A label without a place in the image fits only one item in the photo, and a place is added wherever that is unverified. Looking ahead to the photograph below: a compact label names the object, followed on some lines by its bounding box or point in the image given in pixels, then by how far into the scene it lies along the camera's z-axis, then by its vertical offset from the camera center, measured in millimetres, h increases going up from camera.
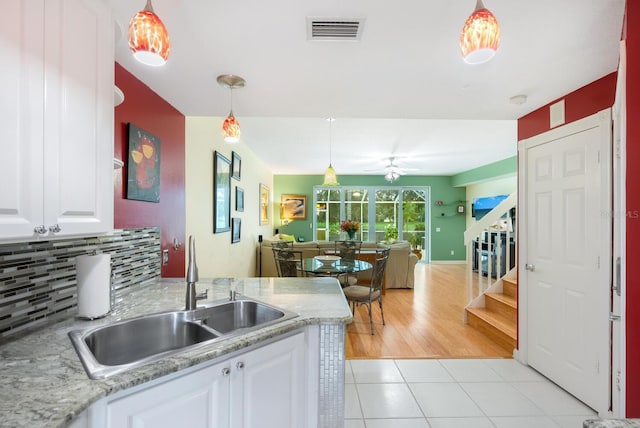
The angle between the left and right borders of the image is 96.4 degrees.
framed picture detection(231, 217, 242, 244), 4359 -235
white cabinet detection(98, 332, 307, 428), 939 -692
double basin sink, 1252 -572
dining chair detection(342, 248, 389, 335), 3371 -910
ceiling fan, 6418 +1071
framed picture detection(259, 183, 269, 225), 6613 +261
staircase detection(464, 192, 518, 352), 3062 -1028
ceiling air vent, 1432 +969
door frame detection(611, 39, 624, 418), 1330 -78
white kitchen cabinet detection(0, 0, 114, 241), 873 +333
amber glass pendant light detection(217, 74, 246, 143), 2006 +697
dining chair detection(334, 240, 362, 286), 3928 -582
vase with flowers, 5359 -215
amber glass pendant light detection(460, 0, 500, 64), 955 +619
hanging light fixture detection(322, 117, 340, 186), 4878 +662
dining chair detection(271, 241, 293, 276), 4306 -503
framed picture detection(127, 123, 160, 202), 1904 +343
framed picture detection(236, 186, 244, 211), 4703 +268
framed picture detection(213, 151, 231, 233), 3650 +294
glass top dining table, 3271 -629
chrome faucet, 1463 -335
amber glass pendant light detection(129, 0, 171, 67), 954 +602
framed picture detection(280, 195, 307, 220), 8516 +243
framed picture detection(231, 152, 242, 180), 4381 +787
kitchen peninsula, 792 -515
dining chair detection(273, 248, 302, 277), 3537 -606
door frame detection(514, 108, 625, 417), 2458 -160
